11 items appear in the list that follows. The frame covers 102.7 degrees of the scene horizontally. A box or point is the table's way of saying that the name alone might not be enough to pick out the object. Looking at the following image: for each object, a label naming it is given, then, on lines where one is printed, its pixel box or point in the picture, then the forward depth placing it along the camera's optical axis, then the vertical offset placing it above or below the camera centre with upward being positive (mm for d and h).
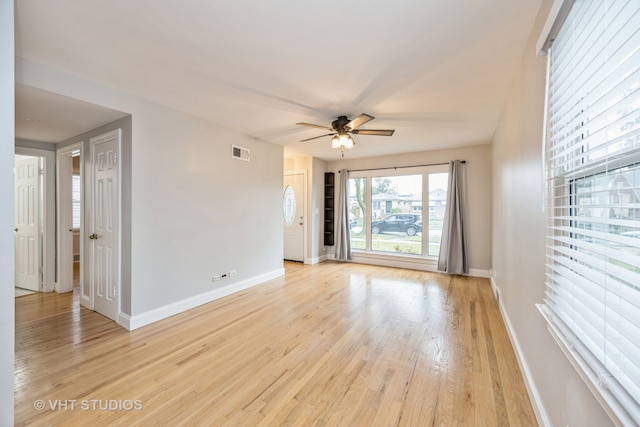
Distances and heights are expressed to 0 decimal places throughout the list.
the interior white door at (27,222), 3959 -183
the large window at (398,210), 5363 +48
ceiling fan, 3152 +1009
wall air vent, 3939 +930
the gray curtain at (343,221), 6188 -220
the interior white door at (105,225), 2912 -167
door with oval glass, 6172 -105
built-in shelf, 6461 +149
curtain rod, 5234 +1004
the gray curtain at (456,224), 4969 -228
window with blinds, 791 +73
